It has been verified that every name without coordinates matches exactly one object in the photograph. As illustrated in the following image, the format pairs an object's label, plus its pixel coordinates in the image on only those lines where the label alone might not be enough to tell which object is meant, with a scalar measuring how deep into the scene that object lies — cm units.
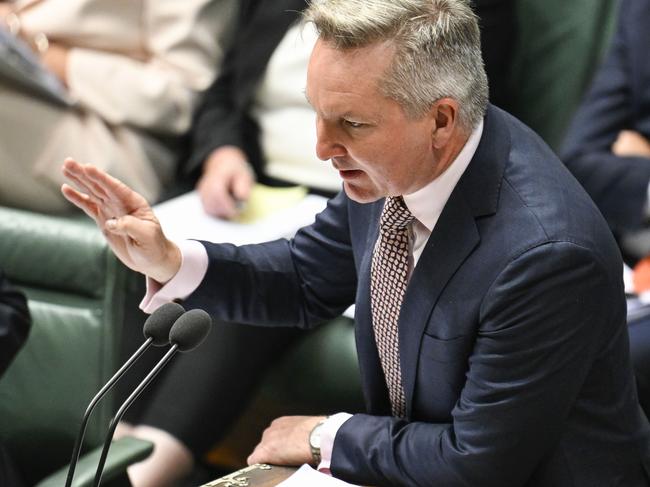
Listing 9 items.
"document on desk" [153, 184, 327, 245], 816
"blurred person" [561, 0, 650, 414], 811
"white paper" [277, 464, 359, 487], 740
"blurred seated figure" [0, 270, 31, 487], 773
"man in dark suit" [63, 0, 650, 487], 730
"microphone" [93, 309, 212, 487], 723
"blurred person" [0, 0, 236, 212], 835
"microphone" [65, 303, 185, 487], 726
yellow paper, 825
